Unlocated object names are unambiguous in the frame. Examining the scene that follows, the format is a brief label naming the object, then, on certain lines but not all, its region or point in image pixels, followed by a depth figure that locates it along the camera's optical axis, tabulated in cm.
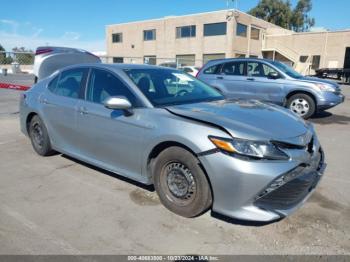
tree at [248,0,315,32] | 6316
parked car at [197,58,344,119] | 843
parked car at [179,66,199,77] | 2129
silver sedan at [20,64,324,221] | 283
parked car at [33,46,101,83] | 644
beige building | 3462
